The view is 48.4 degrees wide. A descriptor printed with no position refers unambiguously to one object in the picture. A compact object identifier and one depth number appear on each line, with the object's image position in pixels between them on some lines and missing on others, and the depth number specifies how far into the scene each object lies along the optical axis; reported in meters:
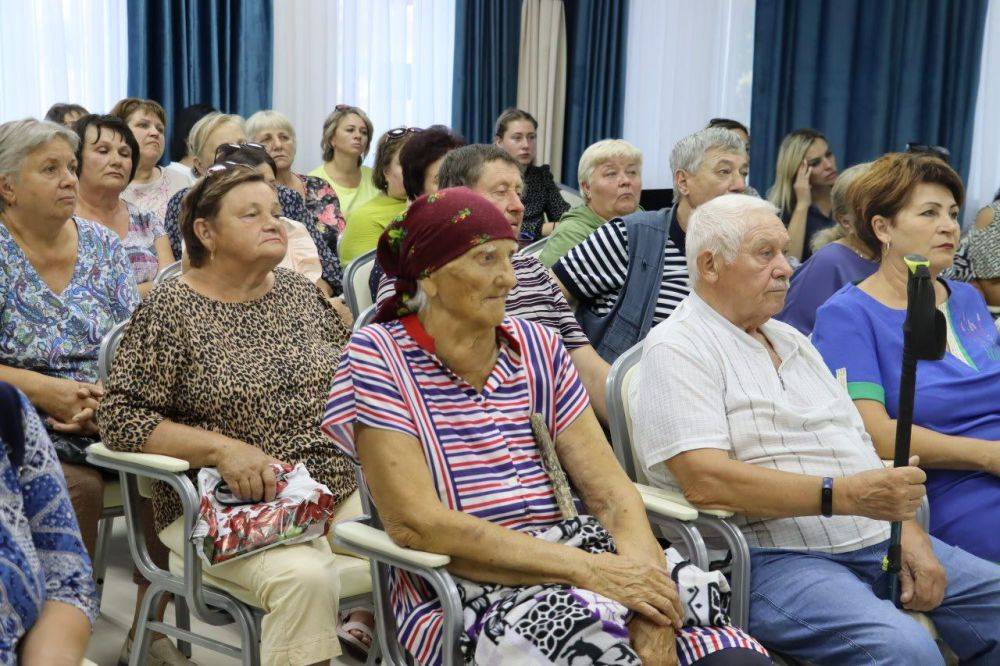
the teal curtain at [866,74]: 7.62
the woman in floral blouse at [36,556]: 1.41
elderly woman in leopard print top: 2.19
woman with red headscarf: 1.74
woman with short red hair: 2.48
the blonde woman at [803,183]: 5.90
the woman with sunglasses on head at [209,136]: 4.93
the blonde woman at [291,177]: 4.78
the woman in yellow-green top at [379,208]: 4.10
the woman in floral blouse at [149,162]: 4.77
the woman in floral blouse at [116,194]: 3.90
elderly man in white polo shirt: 2.03
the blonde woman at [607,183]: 4.15
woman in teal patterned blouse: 2.73
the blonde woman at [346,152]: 5.65
